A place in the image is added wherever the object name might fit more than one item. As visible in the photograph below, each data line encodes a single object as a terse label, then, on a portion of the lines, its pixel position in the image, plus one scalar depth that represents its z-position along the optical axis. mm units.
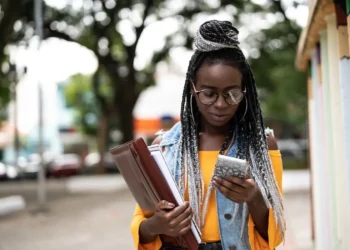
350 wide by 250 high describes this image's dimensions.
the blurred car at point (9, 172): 25761
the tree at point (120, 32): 17281
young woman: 1769
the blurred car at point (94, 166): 27953
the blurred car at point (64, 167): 27500
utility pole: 11312
